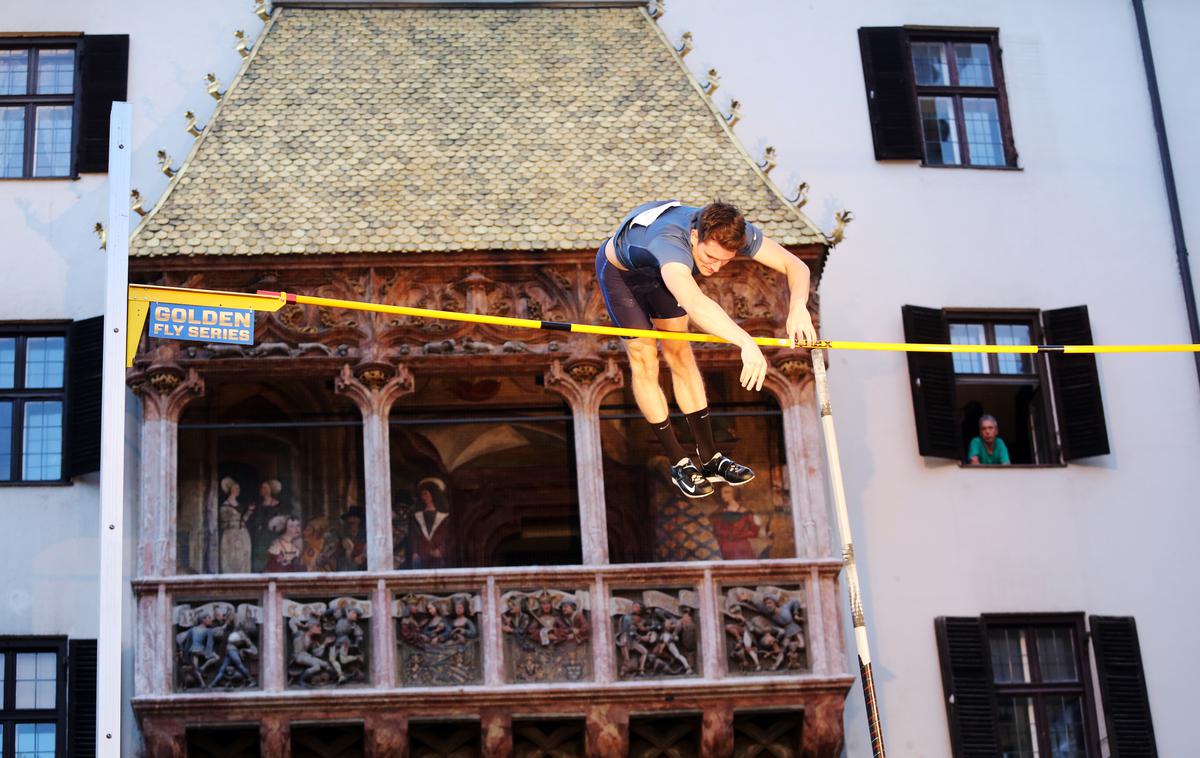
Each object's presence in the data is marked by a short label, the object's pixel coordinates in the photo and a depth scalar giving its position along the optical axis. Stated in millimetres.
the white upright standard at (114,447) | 12391
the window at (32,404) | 18016
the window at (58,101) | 19188
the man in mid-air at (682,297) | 13164
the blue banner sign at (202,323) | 14086
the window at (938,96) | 19953
